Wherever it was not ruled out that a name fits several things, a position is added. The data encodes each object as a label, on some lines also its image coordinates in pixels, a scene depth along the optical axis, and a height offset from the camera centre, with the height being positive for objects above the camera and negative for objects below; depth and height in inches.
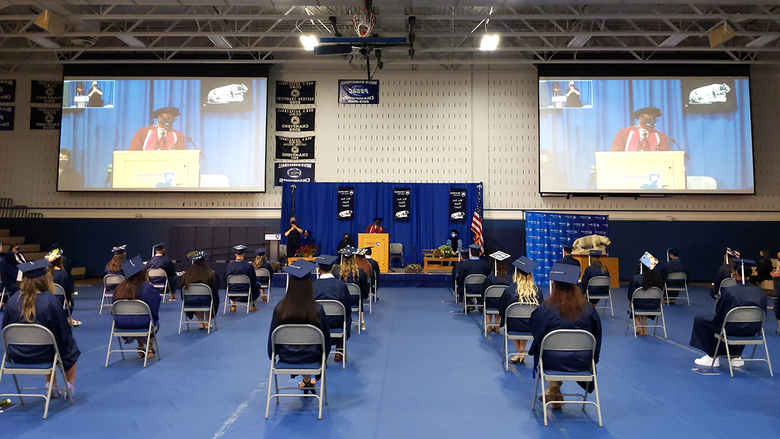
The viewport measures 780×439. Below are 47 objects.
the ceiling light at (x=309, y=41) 505.3 +210.2
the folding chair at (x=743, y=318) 227.0 -35.5
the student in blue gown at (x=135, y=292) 238.2 -25.6
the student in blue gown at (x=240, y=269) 379.2 -21.8
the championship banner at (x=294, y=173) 693.9 +96.8
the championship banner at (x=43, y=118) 695.1 +174.0
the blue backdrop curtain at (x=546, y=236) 609.3 +7.1
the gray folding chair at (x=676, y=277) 416.8 -29.8
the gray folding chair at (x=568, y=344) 169.3 -35.5
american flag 647.9 +19.4
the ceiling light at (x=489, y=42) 523.2 +216.1
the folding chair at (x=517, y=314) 234.2 -34.9
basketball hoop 410.9 +185.3
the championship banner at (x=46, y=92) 695.7 +211.3
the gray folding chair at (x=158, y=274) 410.9 -28.4
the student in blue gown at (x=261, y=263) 444.5 -20.0
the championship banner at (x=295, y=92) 698.2 +212.8
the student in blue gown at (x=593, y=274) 368.2 -24.6
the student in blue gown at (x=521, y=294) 238.1 -25.9
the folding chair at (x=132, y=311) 234.4 -34.1
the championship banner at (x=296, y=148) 695.7 +132.7
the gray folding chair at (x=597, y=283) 364.5 -30.8
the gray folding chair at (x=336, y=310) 235.6 -33.5
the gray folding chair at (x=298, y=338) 174.4 -34.8
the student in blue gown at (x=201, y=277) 323.3 -24.2
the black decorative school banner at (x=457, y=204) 677.3 +51.5
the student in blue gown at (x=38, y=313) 179.3 -27.2
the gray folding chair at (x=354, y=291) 310.0 -31.6
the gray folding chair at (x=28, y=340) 174.2 -35.9
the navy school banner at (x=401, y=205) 679.7 +49.9
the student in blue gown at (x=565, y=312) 176.9 -25.6
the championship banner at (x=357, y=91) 700.0 +215.0
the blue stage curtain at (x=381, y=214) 677.9 +38.0
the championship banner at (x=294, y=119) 697.6 +174.3
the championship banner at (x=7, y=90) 697.6 +214.5
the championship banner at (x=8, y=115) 696.4 +178.5
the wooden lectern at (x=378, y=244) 604.4 -3.9
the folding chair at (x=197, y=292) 309.3 -32.5
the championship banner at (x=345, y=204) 681.0 +51.9
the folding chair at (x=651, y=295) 298.5 -32.4
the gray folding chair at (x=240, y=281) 375.9 -30.9
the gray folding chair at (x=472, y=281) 366.6 -29.8
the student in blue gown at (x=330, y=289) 240.7 -23.6
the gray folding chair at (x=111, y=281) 375.9 -31.0
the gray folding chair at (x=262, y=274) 446.3 -30.1
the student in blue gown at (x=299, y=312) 178.9 -26.3
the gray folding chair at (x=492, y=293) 296.9 -31.5
